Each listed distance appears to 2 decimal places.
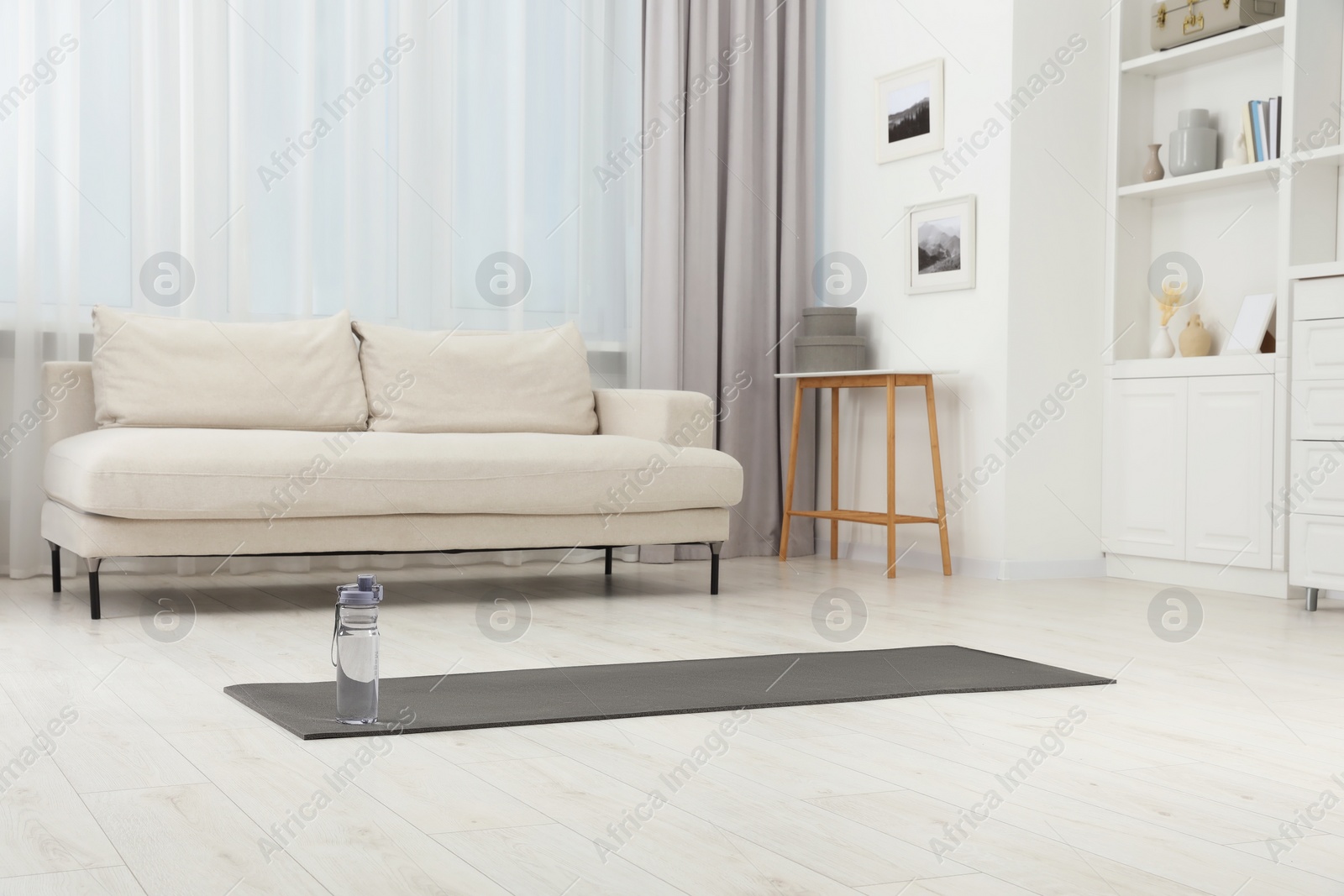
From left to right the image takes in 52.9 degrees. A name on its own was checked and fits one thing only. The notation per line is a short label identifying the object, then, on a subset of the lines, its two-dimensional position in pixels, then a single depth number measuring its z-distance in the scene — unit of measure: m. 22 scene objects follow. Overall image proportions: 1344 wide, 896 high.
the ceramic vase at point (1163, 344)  4.50
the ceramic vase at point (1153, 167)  4.56
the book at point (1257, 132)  4.19
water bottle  2.05
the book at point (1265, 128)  4.18
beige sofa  3.34
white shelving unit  4.04
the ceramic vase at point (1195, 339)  4.39
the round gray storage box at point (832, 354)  4.92
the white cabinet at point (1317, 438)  3.71
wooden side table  4.57
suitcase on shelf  4.23
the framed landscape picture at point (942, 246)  4.68
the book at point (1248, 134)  4.21
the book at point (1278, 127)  4.12
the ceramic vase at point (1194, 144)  4.39
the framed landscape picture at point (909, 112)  4.83
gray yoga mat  2.18
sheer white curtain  4.11
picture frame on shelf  4.17
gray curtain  5.03
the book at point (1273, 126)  4.14
